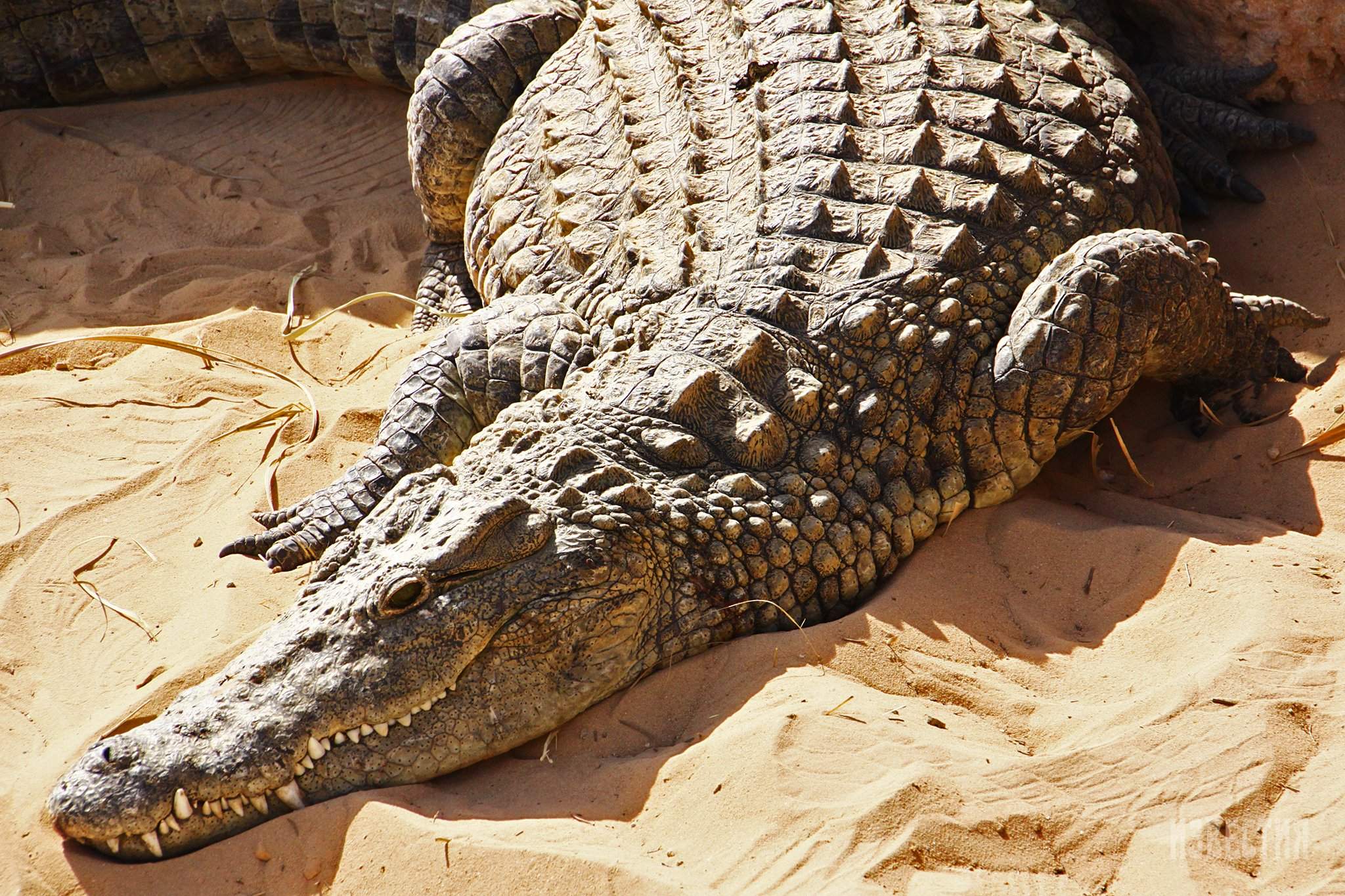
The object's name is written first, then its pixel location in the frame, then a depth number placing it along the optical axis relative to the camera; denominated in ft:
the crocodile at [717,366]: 19.70
